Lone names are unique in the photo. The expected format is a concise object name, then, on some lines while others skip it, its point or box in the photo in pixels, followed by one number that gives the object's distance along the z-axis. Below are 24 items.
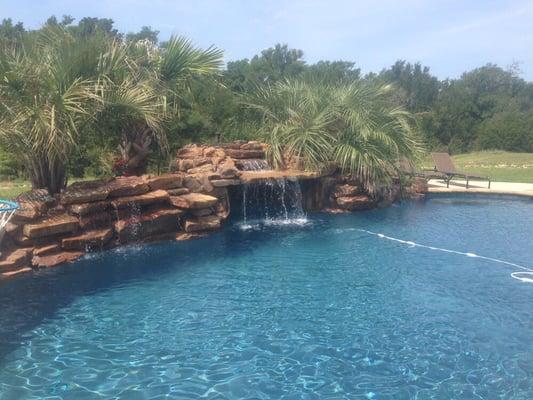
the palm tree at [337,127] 13.61
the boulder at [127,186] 9.41
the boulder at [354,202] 13.55
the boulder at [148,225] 9.38
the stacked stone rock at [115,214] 8.10
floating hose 8.02
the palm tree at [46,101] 8.66
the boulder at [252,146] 13.73
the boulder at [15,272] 7.46
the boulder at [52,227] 8.05
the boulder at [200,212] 10.39
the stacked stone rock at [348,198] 13.59
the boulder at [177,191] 10.29
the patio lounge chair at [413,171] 15.62
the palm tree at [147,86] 10.05
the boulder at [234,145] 13.37
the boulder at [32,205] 8.17
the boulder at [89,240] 8.55
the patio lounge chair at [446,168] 18.12
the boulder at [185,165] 11.96
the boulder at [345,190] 13.69
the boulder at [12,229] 7.92
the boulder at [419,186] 16.20
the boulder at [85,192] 8.84
